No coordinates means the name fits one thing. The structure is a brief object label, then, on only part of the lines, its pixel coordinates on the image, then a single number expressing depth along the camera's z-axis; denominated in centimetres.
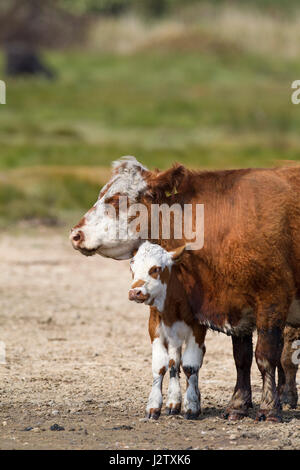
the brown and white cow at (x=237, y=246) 1502
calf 1548
